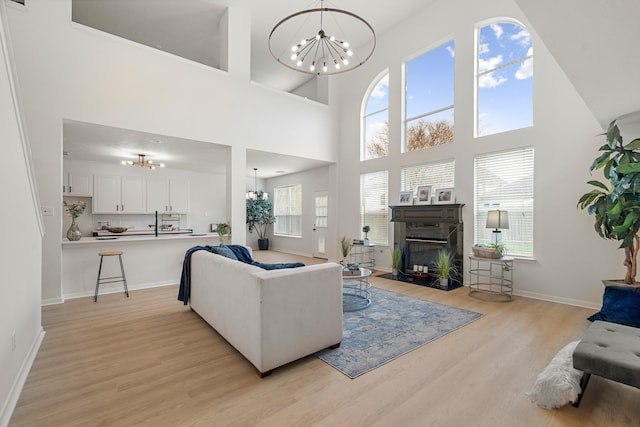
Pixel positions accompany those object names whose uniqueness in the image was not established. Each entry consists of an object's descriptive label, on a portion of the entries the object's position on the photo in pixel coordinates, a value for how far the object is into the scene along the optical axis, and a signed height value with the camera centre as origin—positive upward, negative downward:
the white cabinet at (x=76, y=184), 6.62 +0.61
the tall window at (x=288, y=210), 9.49 +0.02
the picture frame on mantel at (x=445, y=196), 5.35 +0.29
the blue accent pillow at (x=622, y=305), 3.05 -1.03
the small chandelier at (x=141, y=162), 6.51 +1.14
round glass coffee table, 3.93 -1.32
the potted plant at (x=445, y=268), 4.99 -1.01
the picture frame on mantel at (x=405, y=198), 6.00 +0.28
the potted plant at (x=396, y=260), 5.93 -1.03
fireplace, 5.28 -0.46
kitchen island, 4.50 -0.86
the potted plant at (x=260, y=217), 9.95 -0.22
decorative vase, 4.60 -0.38
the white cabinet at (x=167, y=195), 7.77 +0.43
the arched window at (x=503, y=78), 4.62 +2.25
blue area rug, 2.52 -1.31
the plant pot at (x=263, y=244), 10.45 -1.22
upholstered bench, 1.68 -0.90
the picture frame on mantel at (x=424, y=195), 5.71 +0.32
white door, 8.46 -0.37
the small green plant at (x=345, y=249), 5.21 -0.71
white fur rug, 1.89 -1.18
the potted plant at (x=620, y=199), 2.93 +0.14
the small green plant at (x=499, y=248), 4.38 -0.57
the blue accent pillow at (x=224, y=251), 3.45 -0.50
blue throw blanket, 3.78 -0.80
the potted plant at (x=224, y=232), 5.50 -0.42
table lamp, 4.27 -0.12
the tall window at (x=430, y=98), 5.65 +2.33
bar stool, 4.38 -1.12
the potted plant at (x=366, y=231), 6.66 -0.48
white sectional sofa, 2.22 -0.84
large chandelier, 6.21 +4.14
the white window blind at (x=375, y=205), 6.72 +0.14
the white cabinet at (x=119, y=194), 7.05 +0.41
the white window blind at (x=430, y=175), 5.57 +0.73
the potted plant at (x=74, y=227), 4.61 -0.27
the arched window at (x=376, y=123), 6.83 +2.16
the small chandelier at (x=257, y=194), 9.45 +0.60
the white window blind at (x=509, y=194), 4.54 +0.29
